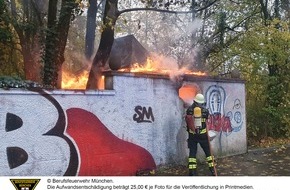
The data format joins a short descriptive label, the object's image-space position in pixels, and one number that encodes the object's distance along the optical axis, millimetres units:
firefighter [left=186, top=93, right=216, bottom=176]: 8031
